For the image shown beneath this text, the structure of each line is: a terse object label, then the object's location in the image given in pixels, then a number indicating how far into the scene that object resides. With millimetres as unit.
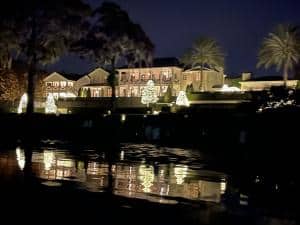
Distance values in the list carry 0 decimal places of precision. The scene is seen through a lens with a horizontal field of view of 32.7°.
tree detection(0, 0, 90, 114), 39281
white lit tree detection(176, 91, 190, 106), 58203
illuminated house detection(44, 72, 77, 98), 96169
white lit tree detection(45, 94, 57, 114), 56188
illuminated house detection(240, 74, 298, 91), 85312
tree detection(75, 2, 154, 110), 57281
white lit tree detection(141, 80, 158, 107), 61350
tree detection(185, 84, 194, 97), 67725
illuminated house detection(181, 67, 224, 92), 87094
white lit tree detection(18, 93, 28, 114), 58203
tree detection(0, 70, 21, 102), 75312
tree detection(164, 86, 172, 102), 65344
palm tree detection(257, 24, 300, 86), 74875
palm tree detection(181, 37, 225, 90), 87000
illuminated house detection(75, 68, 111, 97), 92062
